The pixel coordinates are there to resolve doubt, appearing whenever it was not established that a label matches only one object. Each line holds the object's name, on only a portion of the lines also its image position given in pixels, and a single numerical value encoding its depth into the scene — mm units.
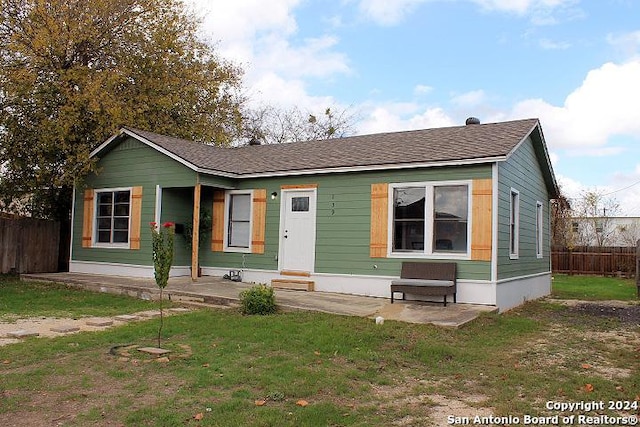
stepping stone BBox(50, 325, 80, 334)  8016
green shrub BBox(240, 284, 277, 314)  9328
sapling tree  7008
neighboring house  32344
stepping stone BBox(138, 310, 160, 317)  9625
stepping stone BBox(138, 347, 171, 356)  6500
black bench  10195
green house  10820
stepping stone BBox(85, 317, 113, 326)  8586
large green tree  14820
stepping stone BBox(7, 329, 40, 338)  7602
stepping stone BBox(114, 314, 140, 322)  9093
